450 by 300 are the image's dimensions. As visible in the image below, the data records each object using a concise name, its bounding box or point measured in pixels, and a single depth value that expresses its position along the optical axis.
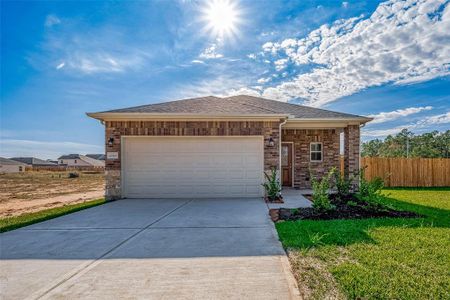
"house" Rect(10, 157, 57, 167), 71.50
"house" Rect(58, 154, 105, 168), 70.12
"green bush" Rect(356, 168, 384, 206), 6.44
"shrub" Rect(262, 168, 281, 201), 8.45
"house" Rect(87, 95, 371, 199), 9.13
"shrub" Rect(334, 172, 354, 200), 7.37
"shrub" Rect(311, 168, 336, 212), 6.05
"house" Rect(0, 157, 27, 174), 56.61
